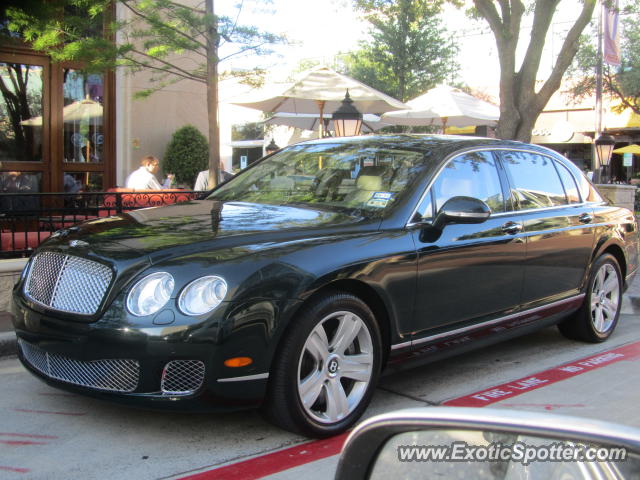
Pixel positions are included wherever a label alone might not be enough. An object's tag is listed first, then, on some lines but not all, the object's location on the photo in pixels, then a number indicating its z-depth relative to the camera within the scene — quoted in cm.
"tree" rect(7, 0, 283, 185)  792
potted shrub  1216
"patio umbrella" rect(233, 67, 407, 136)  1025
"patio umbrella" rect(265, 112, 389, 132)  1580
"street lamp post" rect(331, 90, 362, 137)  997
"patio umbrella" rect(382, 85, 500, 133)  1372
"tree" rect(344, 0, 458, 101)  2650
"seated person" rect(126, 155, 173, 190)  982
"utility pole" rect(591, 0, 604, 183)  2016
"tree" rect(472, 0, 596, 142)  1060
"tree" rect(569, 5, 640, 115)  2662
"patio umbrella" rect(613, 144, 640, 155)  2812
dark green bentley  320
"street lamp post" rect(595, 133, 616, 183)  1541
